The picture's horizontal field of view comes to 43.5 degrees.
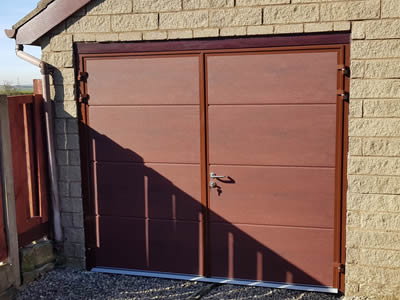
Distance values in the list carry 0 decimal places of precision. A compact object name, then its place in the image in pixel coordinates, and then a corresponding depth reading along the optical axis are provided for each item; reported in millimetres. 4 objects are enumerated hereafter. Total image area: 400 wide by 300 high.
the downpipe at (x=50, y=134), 5738
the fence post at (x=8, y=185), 5242
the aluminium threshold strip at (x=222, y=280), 5387
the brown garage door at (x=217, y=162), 5227
